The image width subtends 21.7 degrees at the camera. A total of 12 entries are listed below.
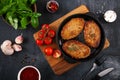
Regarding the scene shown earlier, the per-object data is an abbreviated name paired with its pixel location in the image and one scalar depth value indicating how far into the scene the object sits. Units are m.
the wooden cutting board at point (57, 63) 1.22
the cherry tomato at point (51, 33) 1.22
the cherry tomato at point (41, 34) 1.22
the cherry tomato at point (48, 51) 1.21
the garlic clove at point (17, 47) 1.23
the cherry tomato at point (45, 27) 1.22
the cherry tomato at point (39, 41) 1.21
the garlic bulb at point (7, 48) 1.22
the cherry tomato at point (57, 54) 1.21
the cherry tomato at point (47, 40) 1.21
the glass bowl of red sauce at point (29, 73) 1.17
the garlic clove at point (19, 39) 1.23
